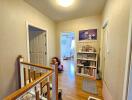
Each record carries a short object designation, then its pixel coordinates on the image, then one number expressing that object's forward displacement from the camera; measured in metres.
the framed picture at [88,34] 2.98
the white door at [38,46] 3.17
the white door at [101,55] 2.74
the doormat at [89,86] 2.17
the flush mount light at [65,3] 2.19
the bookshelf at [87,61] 2.94
